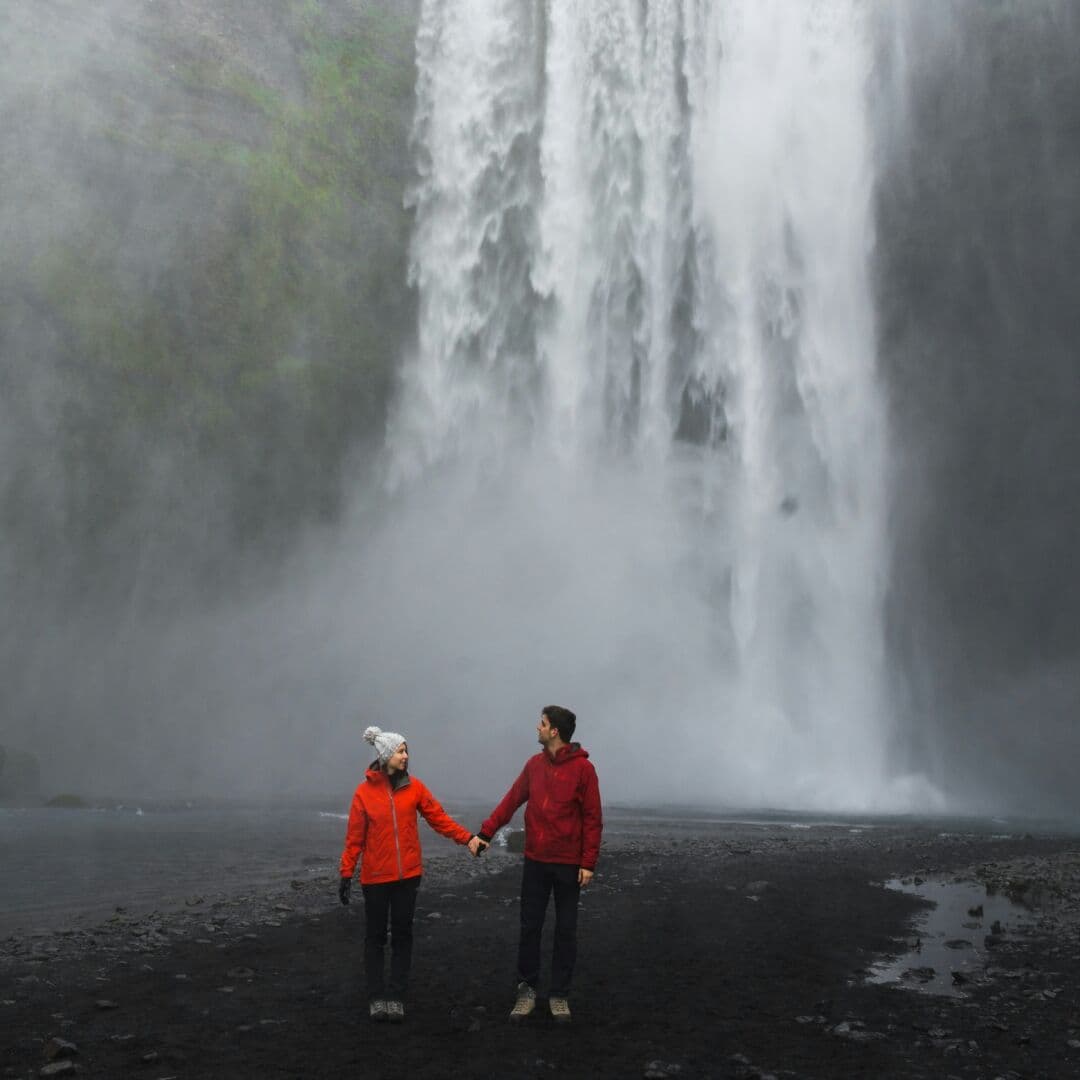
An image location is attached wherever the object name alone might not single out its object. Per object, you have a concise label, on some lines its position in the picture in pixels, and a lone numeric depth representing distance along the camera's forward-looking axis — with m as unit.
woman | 7.22
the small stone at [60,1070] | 5.62
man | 7.19
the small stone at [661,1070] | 5.87
